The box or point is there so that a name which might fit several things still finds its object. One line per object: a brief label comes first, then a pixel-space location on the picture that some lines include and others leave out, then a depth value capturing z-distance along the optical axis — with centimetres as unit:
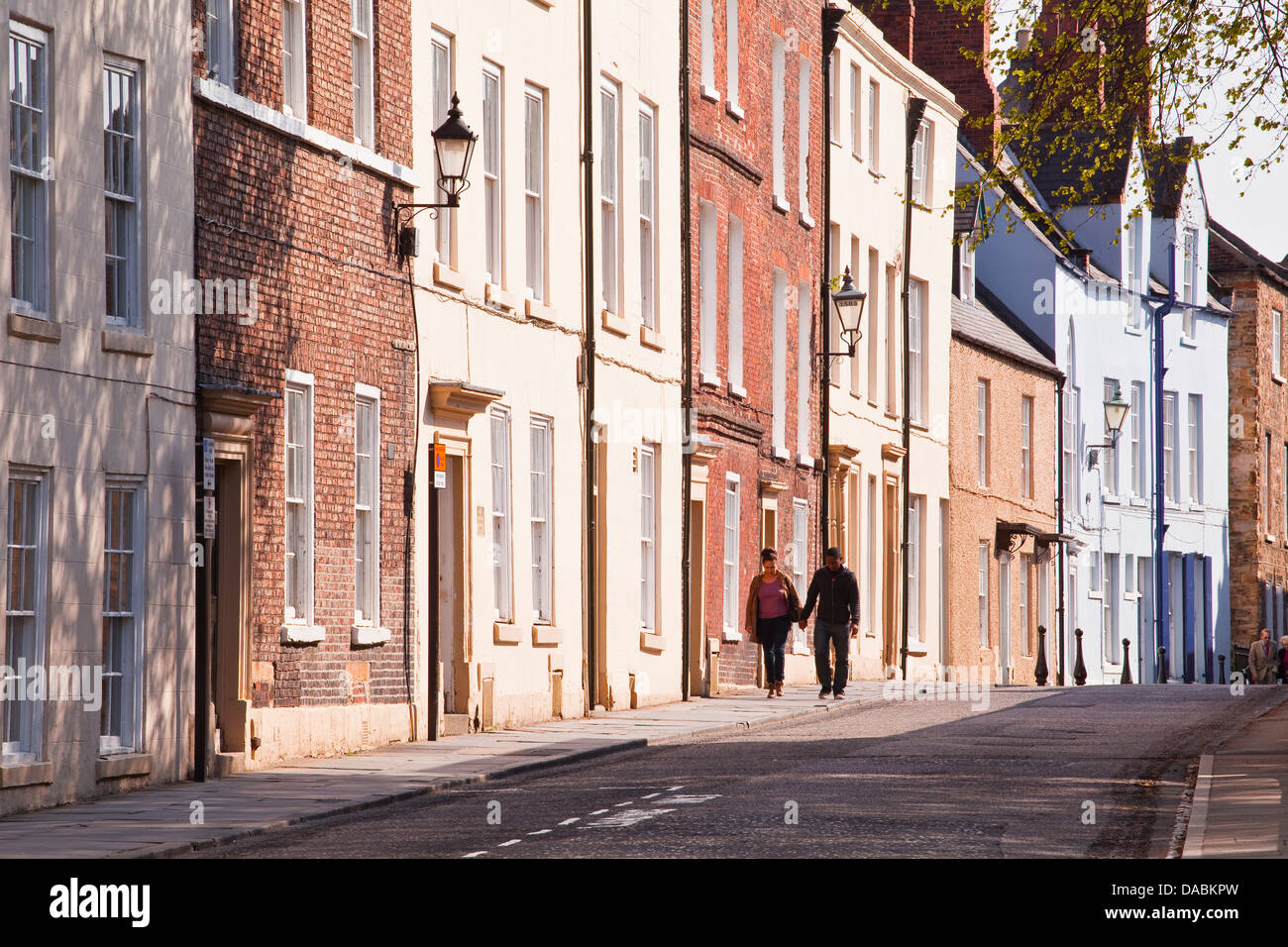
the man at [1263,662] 4997
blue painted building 4688
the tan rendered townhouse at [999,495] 4159
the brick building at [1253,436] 5556
